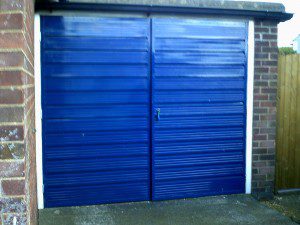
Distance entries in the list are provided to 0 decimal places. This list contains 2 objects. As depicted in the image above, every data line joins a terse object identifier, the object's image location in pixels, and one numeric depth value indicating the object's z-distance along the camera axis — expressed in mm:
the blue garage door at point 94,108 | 4879
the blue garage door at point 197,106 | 5191
